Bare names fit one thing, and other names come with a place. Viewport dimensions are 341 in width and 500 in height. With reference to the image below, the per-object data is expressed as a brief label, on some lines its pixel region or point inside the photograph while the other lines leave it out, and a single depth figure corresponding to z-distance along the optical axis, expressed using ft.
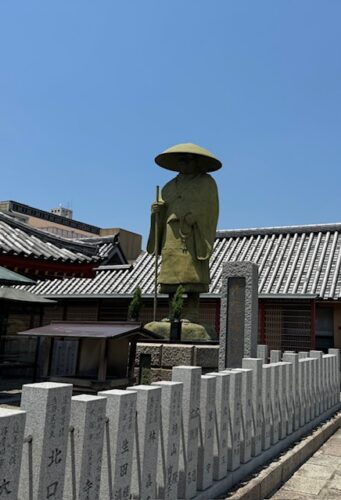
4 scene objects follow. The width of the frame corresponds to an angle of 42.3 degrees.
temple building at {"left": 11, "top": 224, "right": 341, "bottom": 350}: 40.06
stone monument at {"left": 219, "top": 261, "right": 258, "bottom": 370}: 23.53
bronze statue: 26.40
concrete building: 90.22
